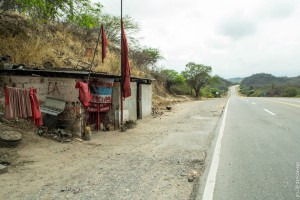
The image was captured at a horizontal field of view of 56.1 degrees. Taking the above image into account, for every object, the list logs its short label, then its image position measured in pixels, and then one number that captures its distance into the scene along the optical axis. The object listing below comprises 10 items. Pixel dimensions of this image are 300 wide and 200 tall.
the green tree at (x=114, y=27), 24.56
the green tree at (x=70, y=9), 9.86
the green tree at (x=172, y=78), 49.22
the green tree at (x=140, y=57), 30.42
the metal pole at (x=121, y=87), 12.08
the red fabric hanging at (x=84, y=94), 9.88
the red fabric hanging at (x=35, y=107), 8.19
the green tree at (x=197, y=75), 65.00
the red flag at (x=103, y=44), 11.80
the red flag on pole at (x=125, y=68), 12.03
